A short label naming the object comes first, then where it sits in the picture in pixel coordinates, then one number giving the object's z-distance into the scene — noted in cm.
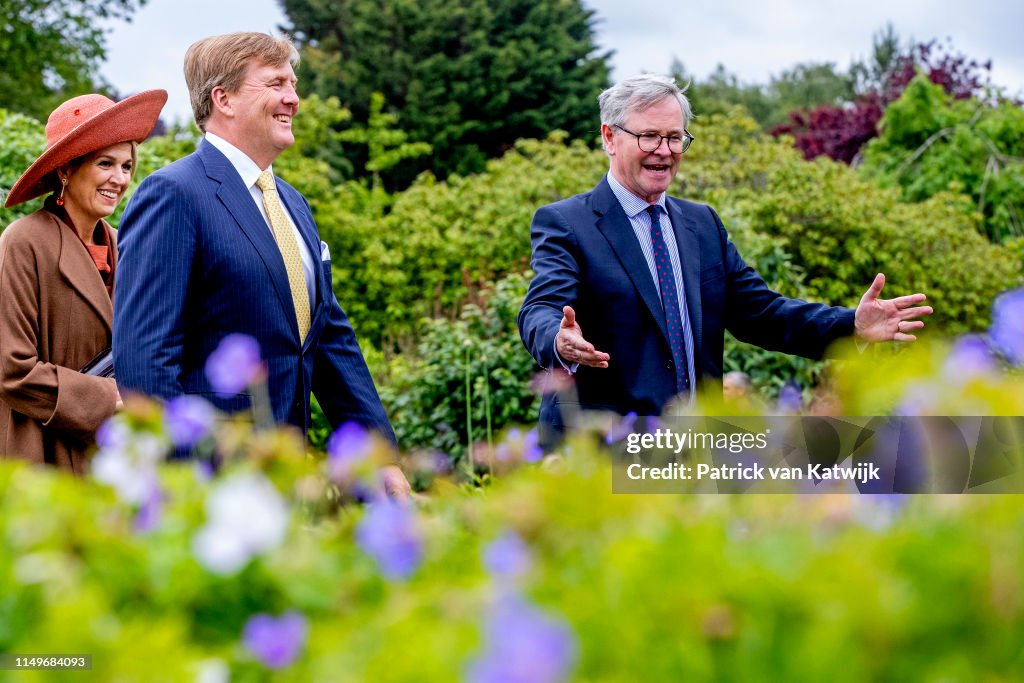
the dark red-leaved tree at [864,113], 2150
